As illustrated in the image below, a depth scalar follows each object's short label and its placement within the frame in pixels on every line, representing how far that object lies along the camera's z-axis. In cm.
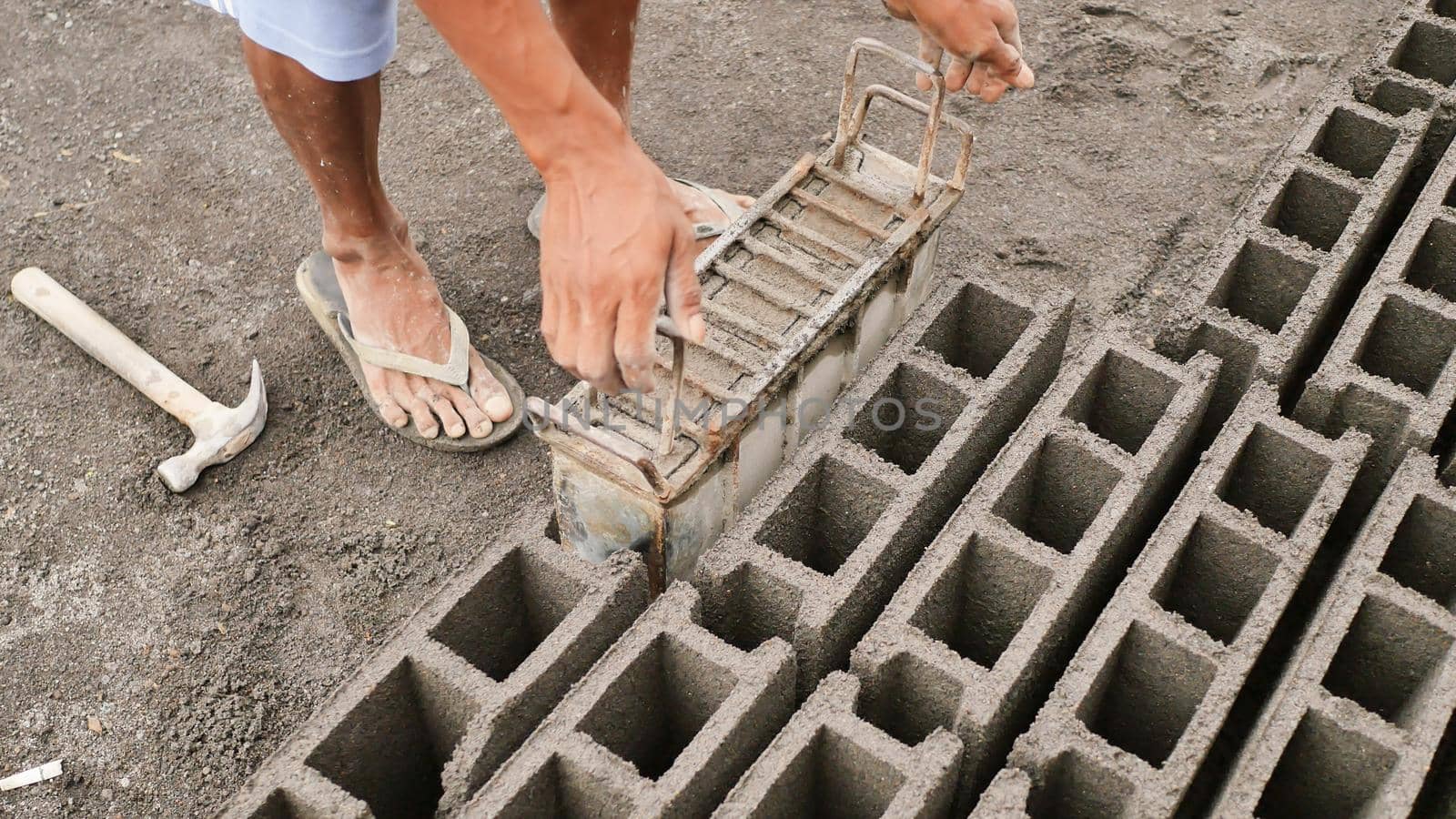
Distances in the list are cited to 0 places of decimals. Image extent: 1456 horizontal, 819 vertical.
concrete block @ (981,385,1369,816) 213
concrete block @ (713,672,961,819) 208
